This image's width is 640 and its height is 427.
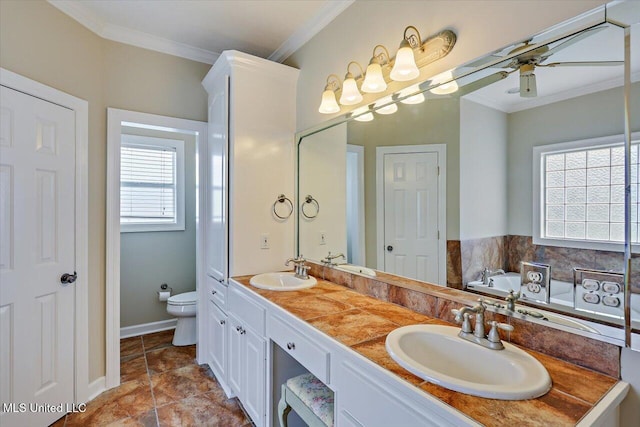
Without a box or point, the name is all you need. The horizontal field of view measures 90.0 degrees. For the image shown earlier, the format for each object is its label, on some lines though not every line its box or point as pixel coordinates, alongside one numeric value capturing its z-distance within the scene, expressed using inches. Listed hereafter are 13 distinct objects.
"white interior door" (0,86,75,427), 66.8
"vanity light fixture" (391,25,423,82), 54.9
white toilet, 118.2
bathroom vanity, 30.8
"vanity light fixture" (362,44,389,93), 62.3
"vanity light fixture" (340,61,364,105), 70.0
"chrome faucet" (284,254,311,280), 85.4
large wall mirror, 37.6
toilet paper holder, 133.6
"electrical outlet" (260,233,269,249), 90.4
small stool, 51.8
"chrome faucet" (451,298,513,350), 41.7
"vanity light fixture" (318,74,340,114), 75.7
